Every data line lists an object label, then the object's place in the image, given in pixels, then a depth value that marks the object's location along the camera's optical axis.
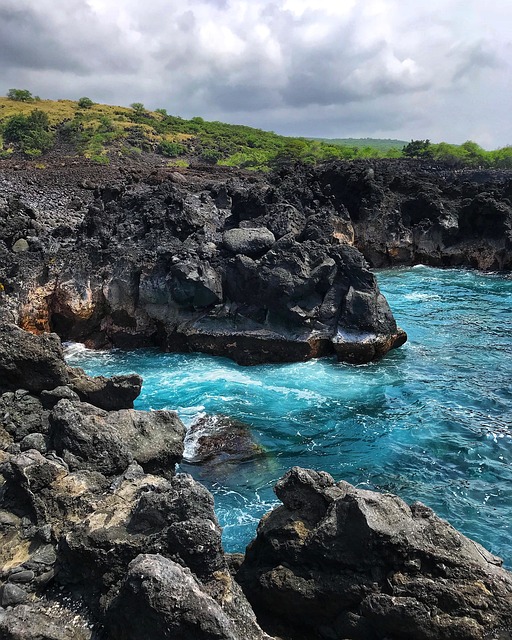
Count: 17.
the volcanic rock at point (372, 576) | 6.42
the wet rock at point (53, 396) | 11.48
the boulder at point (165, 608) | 5.55
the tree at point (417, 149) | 104.69
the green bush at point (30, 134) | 70.12
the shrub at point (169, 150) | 80.00
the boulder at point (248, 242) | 22.17
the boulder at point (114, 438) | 9.33
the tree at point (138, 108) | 114.76
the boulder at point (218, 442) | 13.72
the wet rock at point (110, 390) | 12.67
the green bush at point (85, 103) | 108.62
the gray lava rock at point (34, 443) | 9.66
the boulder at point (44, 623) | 5.87
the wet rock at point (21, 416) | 10.76
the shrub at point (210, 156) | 83.56
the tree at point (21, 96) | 109.00
